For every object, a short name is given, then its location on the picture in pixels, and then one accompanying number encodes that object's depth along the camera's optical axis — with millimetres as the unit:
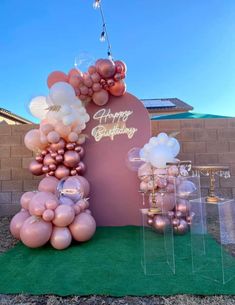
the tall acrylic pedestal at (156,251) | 2299
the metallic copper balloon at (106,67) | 3436
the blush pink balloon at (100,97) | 3689
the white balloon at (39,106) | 3457
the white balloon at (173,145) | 3012
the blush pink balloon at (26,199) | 3082
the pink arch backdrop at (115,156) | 3773
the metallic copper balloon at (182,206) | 3059
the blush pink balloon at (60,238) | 2680
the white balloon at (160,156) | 2877
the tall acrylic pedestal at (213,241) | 2090
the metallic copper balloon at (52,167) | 3363
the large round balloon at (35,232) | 2596
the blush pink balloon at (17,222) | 2924
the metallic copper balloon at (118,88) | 3681
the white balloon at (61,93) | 3184
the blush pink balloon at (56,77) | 3686
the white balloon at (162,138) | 3025
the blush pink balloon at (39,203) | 2668
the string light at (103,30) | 3904
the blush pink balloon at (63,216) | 2672
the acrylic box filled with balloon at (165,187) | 2879
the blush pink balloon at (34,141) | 3447
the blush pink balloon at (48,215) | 2630
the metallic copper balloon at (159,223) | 2934
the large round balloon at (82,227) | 2791
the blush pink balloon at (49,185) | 3246
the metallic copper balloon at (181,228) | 3070
